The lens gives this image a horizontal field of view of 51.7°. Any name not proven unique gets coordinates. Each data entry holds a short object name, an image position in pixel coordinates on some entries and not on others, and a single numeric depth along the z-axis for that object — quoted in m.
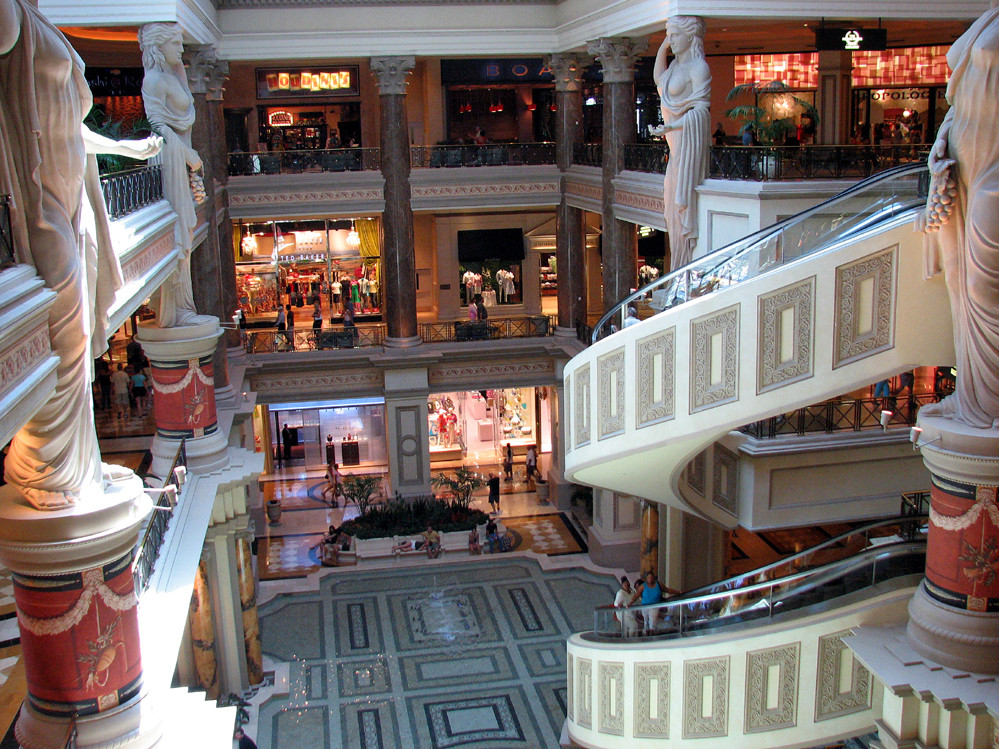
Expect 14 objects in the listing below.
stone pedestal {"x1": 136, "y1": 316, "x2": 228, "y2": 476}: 11.72
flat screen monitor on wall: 22.11
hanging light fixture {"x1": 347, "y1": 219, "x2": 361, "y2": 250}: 20.98
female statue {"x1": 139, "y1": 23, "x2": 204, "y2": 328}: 11.34
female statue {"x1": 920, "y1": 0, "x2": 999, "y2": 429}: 6.82
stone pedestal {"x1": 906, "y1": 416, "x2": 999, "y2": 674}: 7.15
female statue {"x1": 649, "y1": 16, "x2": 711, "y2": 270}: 12.25
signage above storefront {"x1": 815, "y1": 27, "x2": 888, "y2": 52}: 12.40
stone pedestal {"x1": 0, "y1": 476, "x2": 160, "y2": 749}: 5.54
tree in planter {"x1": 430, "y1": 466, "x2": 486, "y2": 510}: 18.42
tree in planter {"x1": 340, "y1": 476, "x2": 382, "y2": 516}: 18.14
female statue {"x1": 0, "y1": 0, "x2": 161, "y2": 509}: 4.84
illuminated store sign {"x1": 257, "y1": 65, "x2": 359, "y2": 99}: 20.70
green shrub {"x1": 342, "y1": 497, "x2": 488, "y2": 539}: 17.55
